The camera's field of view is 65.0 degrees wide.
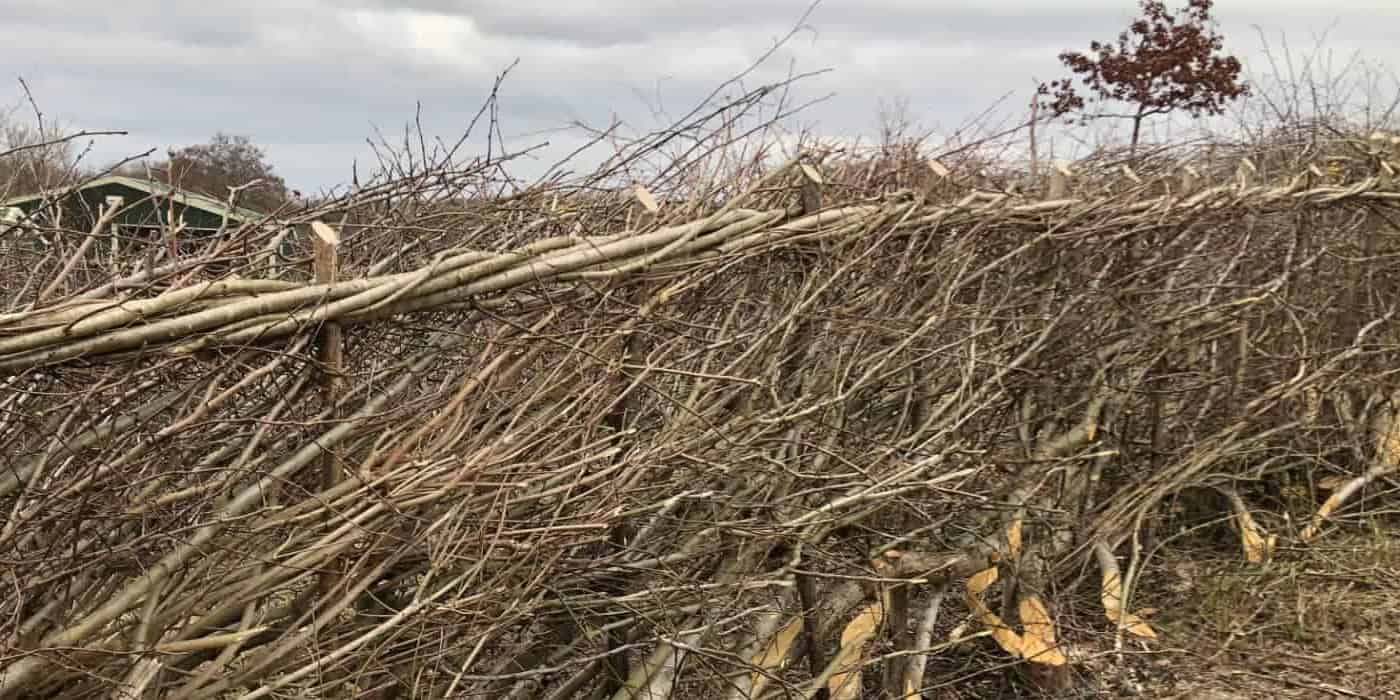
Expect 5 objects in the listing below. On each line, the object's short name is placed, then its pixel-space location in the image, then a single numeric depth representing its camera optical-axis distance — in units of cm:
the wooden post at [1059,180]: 488
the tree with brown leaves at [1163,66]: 2031
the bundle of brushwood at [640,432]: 248
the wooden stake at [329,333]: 262
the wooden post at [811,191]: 388
